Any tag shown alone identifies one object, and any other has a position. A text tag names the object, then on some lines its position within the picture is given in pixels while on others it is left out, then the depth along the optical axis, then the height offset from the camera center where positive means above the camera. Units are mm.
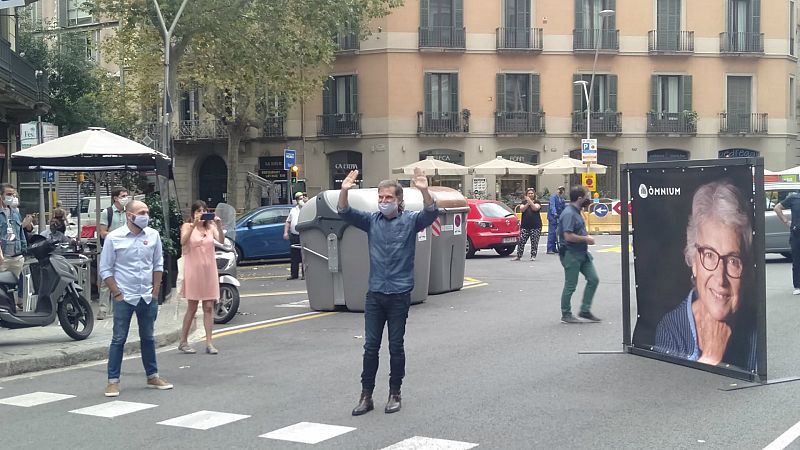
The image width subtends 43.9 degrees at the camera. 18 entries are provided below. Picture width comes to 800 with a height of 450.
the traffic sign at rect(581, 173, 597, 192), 36062 +23
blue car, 25219 -1275
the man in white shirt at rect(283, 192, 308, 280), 20336 -1020
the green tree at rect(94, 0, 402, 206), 27922 +4438
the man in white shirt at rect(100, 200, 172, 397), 8992 -832
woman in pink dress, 11242 -964
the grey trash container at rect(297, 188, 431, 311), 14781 -1035
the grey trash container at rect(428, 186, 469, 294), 16891 -1042
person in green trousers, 12734 -925
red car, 25000 -1162
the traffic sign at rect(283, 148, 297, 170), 35594 +980
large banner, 8781 -815
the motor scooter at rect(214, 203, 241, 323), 13820 -1375
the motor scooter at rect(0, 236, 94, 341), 11219 -1255
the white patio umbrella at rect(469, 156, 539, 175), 39281 +539
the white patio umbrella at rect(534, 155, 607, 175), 38719 +531
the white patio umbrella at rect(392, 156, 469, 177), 39094 +592
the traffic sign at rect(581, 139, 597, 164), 36438 +1128
